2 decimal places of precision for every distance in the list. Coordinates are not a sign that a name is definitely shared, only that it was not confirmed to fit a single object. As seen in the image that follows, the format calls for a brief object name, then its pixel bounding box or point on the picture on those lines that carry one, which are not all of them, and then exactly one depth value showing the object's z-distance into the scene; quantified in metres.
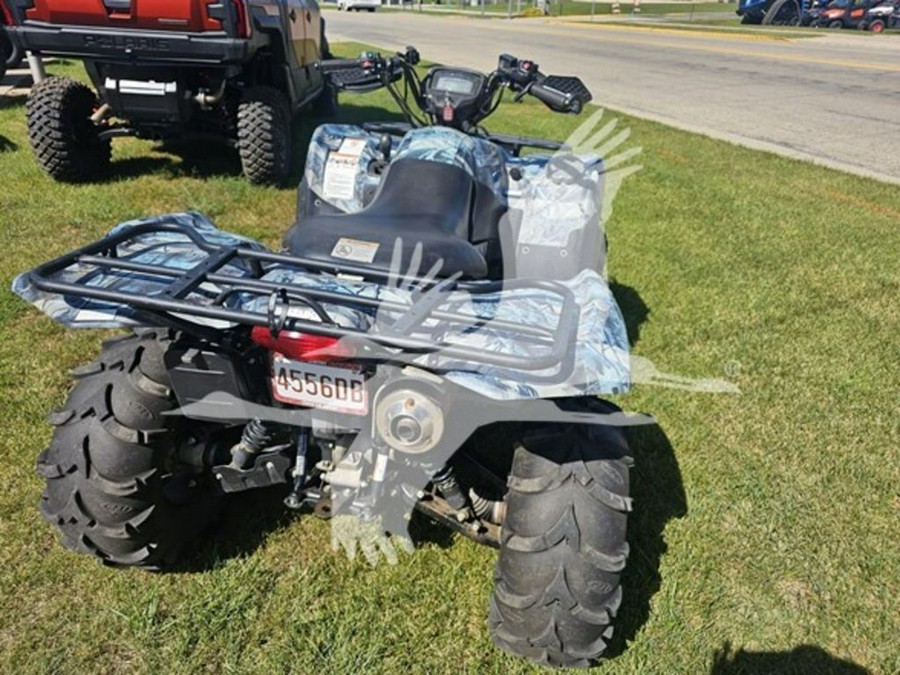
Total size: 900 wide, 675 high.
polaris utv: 5.34
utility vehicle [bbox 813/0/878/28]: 31.03
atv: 1.66
